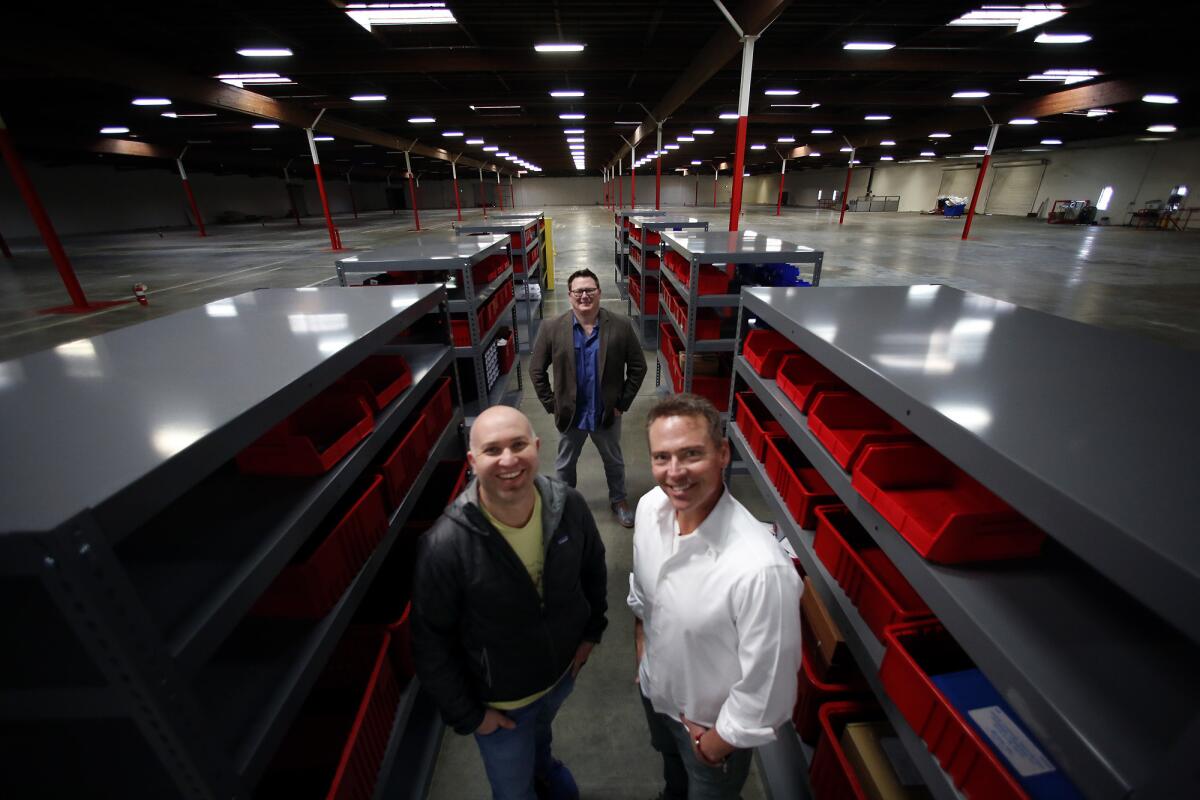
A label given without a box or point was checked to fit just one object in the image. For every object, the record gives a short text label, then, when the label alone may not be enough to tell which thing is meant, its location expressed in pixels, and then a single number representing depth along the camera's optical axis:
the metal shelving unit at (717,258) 3.96
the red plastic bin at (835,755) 1.72
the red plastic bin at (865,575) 1.64
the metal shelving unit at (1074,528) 0.82
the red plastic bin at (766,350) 2.80
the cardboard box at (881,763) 1.64
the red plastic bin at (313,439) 1.73
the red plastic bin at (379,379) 2.31
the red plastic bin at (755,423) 2.76
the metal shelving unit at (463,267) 3.92
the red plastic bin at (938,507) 1.31
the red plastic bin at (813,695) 1.99
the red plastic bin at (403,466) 2.16
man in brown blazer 3.53
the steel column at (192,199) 21.27
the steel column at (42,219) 8.23
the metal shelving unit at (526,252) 7.96
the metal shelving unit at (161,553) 0.85
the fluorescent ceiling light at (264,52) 9.47
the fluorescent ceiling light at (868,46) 9.85
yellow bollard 12.07
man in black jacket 1.52
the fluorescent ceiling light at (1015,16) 7.79
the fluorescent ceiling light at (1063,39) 9.06
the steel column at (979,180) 17.20
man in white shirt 1.33
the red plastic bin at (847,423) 1.91
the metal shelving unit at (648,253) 8.02
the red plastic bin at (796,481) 2.22
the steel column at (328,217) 14.78
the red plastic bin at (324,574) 1.59
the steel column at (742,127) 7.79
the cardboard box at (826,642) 2.05
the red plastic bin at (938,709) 1.15
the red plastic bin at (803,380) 2.31
